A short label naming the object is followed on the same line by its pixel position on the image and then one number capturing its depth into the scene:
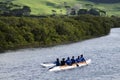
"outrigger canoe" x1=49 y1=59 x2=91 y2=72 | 82.01
